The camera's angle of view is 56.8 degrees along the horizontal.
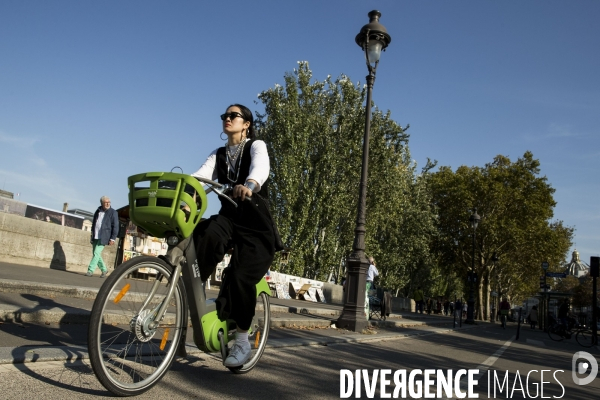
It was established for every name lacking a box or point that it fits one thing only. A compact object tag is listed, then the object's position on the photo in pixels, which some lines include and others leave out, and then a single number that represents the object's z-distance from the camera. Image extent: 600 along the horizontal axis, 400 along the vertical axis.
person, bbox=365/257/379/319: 13.71
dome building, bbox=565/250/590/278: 157.62
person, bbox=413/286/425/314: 40.12
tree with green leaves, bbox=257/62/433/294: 31.11
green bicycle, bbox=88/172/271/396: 3.15
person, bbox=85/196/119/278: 12.18
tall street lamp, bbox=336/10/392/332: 11.71
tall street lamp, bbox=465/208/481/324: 29.70
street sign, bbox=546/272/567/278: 29.16
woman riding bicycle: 3.83
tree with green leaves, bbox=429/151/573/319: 44.72
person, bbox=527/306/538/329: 34.59
